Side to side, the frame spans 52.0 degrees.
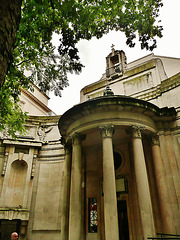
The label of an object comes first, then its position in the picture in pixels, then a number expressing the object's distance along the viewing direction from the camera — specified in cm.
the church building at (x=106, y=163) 1039
